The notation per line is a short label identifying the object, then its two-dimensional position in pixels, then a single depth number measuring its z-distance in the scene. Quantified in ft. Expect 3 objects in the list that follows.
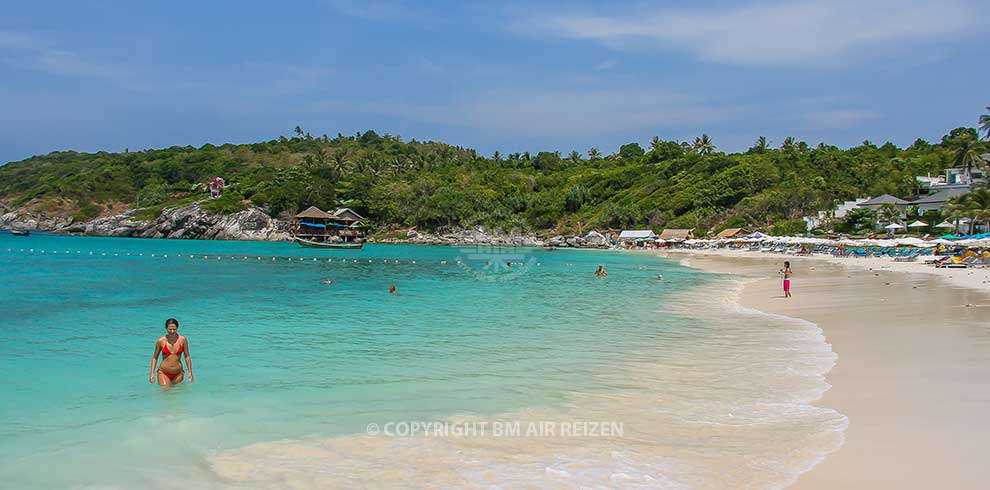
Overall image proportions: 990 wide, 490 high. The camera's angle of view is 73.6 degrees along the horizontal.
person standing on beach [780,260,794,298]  63.36
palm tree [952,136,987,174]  208.23
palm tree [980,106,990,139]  202.18
